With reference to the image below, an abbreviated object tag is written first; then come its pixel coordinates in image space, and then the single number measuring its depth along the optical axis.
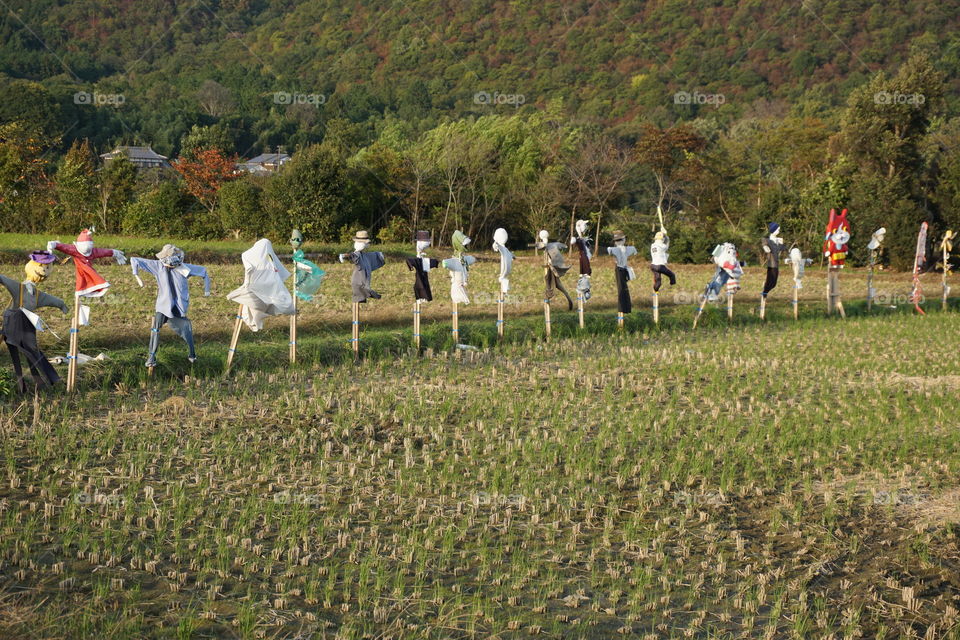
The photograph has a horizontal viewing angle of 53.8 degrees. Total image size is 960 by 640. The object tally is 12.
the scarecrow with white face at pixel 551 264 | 14.73
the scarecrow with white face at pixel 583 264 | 14.78
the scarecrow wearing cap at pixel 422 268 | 12.96
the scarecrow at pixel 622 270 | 15.02
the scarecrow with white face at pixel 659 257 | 15.52
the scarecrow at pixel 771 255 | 17.09
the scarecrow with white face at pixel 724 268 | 16.03
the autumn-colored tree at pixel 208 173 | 35.94
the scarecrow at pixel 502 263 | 13.89
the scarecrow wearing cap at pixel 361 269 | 12.26
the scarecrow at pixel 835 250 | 18.33
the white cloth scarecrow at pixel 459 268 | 13.29
